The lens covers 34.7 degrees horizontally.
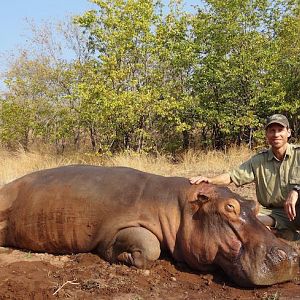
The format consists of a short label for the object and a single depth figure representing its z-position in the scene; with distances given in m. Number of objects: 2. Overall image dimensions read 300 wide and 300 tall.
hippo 4.08
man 5.47
